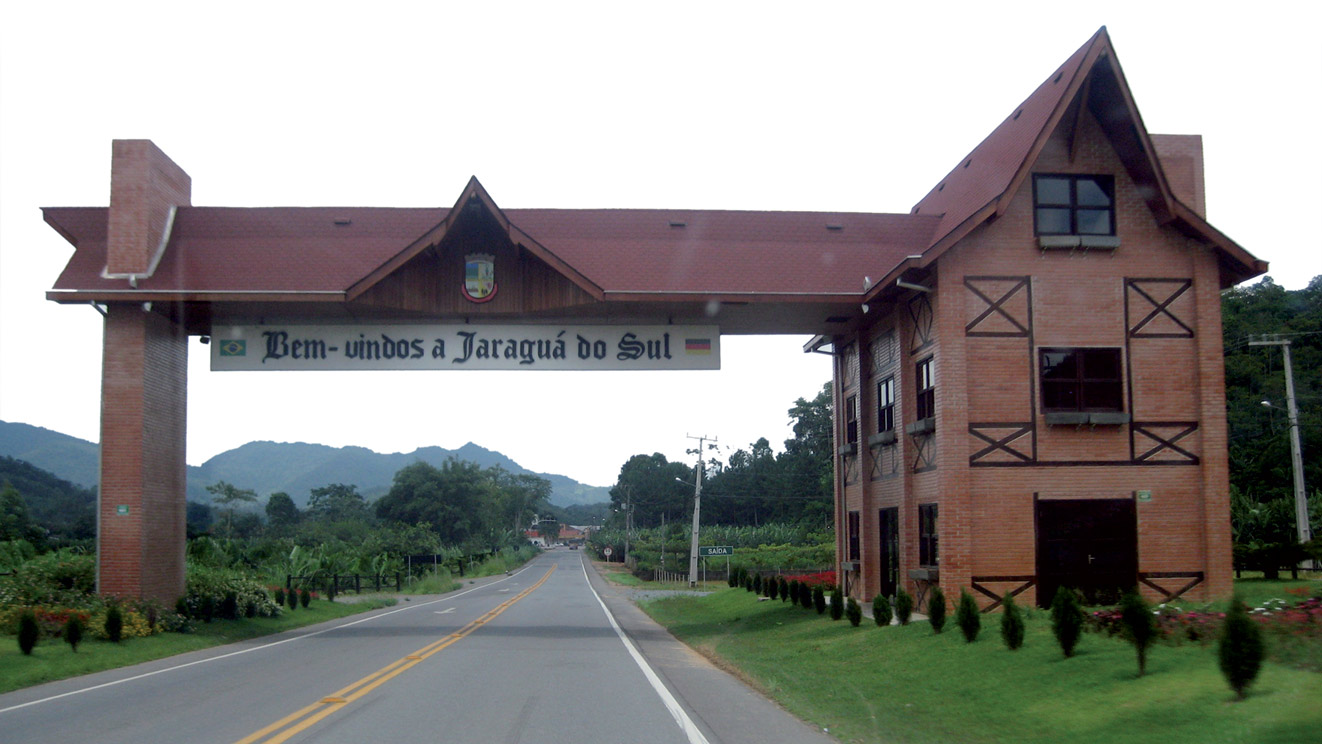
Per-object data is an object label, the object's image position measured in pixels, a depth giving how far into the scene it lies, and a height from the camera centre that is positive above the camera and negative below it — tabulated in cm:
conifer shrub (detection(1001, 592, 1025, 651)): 1410 -212
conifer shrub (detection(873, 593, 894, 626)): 1956 -263
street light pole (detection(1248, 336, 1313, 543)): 3703 -25
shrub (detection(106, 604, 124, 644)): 2003 -275
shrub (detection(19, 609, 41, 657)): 1716 -246
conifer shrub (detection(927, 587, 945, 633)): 1702 -227
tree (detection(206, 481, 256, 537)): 9925 -181
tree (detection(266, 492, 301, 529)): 12050 -409
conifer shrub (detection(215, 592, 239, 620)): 2591 -317
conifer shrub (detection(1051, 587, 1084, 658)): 1278 -185
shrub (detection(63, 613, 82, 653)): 1816 -259
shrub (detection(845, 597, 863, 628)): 2083 -281
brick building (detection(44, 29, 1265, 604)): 2059 +355
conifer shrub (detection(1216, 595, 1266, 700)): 927 -163
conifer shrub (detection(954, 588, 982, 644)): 1554 -219
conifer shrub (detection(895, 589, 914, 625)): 1873 -243
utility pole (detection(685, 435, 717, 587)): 5685 -458
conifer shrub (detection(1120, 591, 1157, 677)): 1120 -168
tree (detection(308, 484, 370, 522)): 13662 -398
